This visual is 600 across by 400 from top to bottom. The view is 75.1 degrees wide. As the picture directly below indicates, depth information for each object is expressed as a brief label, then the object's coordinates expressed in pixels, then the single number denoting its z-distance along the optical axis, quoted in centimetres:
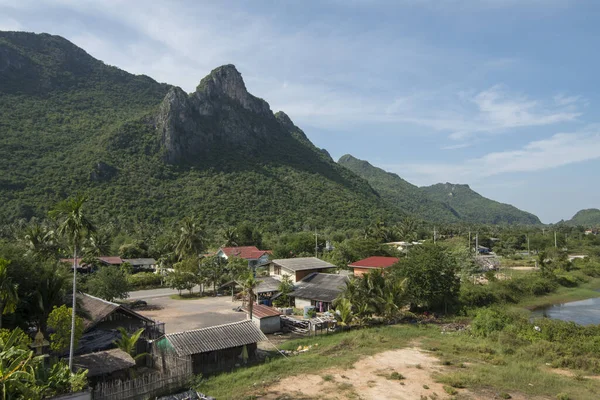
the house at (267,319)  3077
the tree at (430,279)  3722
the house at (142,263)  6450
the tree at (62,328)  1909
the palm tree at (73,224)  1767
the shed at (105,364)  1905
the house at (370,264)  4999
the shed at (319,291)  3744
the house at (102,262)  5394
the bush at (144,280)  5272
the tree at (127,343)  2088
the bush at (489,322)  3073
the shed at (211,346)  2161
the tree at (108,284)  3734
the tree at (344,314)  3203
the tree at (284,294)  3994
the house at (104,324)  2280
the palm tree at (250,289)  2950
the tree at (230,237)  7275
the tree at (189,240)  5619
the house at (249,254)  6450
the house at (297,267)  4441
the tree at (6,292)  1736
